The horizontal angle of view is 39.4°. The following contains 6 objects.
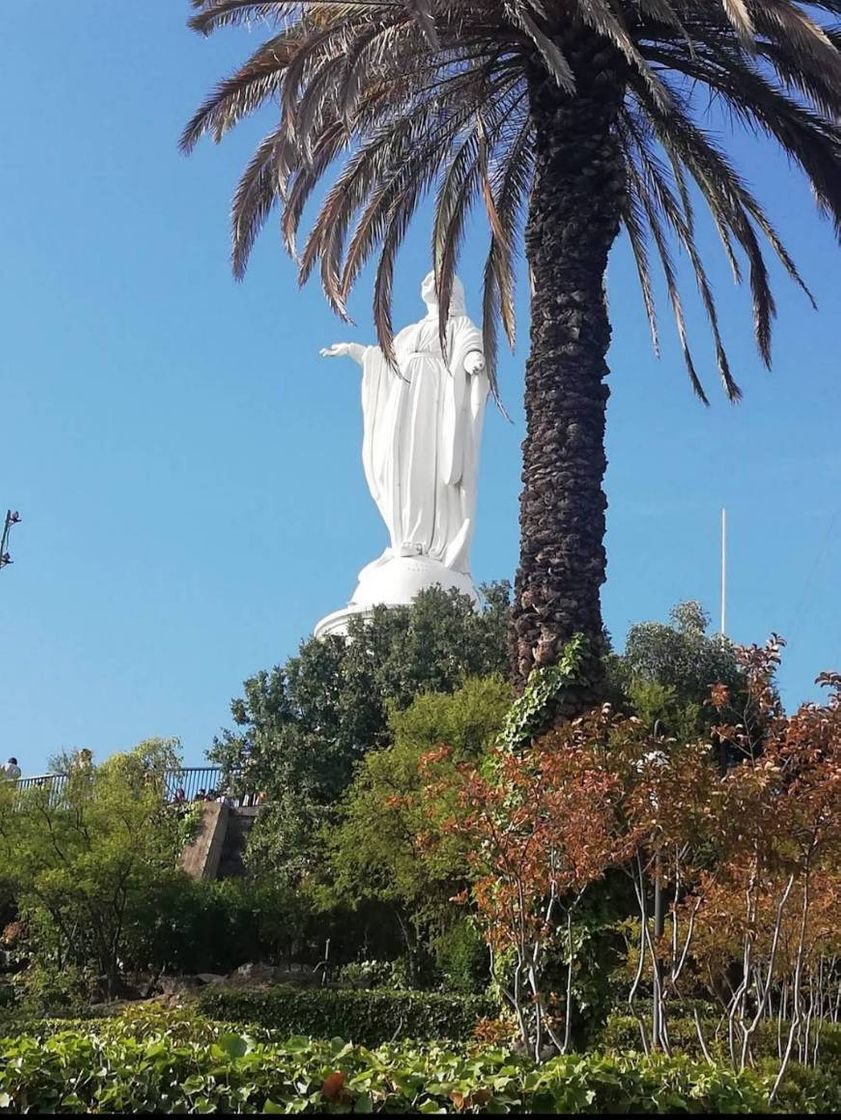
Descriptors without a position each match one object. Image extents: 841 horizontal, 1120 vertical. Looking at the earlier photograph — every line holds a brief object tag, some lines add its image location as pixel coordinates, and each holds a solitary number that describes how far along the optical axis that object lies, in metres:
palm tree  9.91
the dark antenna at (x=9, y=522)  25.08
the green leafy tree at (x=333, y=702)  21.50
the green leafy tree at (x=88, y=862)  16.69
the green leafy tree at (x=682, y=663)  24.44
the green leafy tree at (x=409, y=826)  16.83
